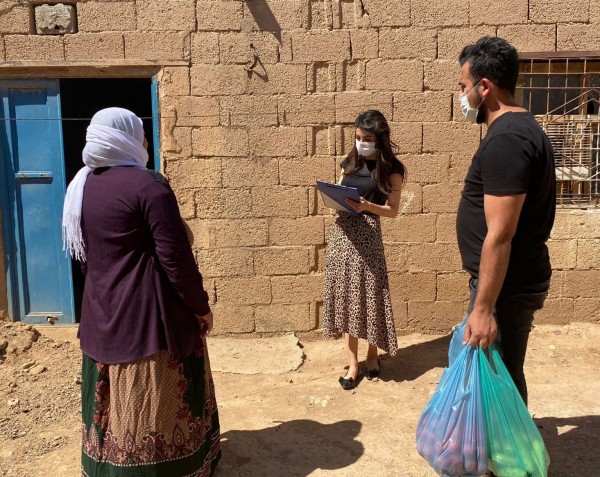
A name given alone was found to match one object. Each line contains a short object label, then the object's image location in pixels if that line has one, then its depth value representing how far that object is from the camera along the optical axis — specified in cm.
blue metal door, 473
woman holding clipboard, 376
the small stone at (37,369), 424
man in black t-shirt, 225
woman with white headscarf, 239
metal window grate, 466
